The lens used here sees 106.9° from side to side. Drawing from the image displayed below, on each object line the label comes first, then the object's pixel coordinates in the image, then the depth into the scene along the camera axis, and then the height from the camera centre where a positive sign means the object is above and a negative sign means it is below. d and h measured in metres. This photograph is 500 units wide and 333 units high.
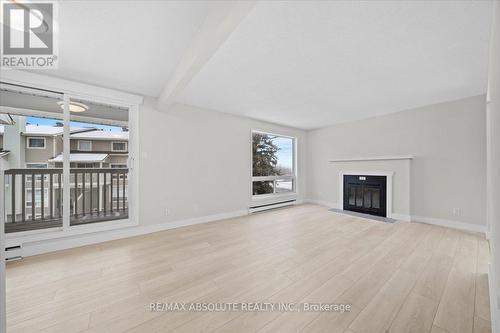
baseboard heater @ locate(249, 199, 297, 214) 4.62 -1.05
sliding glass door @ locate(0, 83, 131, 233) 2.61 +0.16
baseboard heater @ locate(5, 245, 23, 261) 2.29 -1.07
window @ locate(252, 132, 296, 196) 5.07 +0.08
